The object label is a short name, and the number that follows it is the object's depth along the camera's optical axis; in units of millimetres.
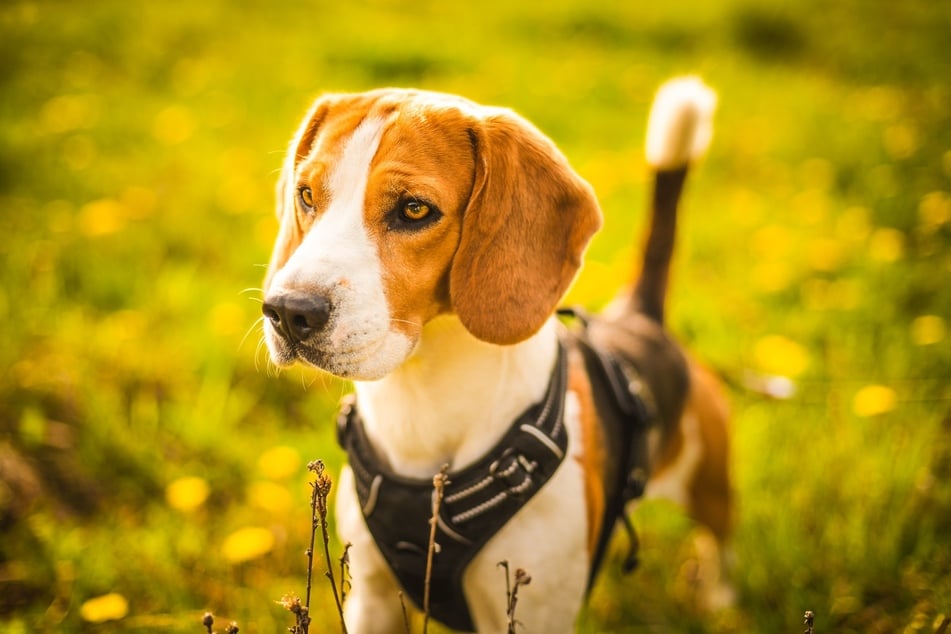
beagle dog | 970
